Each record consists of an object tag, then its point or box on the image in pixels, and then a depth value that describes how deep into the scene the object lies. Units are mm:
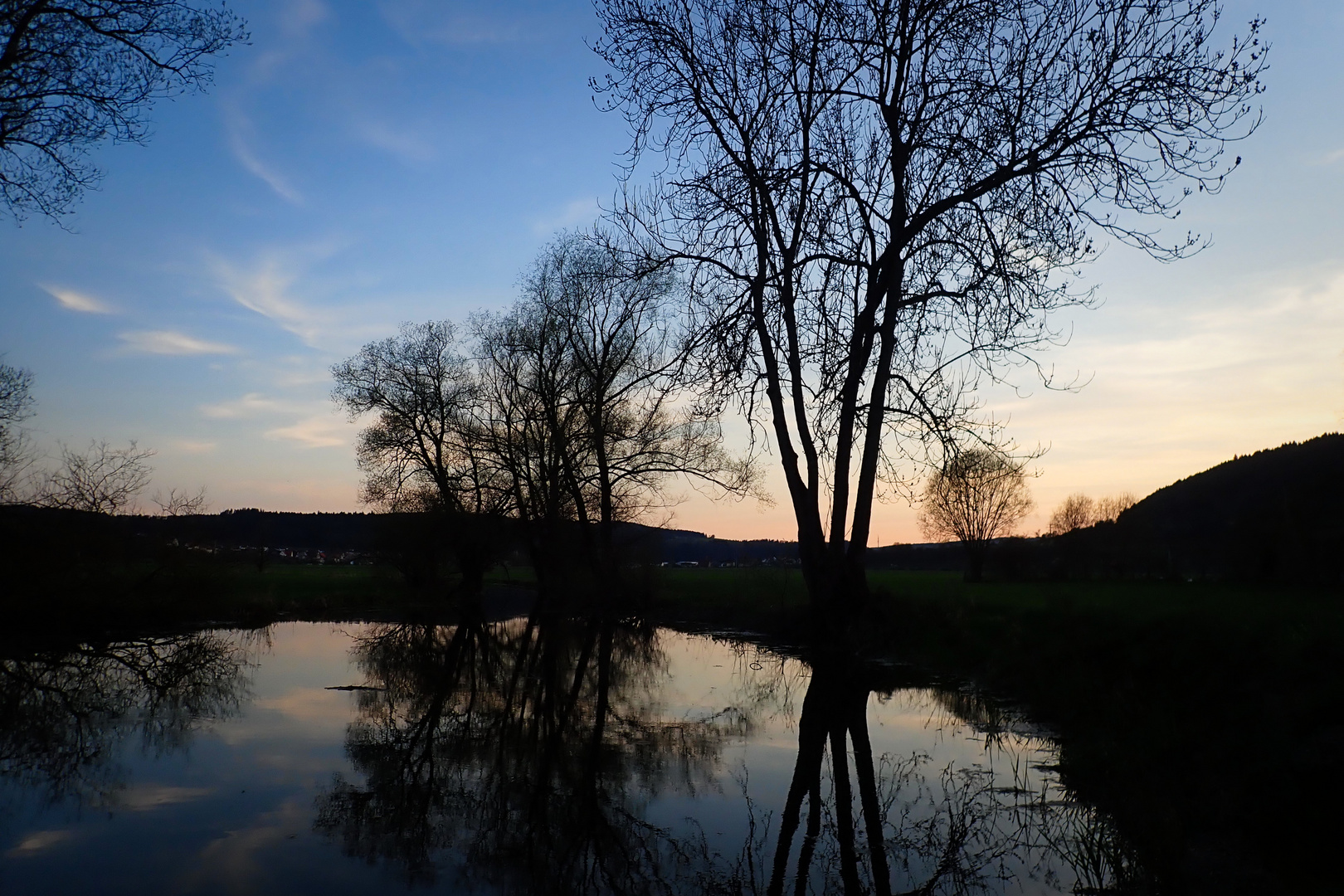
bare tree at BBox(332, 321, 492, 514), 37844
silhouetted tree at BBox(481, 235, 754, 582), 29688
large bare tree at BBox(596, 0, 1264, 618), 12922
